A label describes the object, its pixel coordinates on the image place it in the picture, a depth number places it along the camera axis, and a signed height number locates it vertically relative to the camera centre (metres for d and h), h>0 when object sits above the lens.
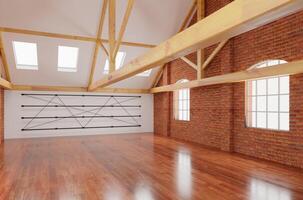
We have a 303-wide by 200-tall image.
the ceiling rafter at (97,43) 6.93 +1.82
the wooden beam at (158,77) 10.11 +0.99
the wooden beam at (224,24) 1.85 +0.70
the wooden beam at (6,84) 7.05 +0.47
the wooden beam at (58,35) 6.96 +1.95
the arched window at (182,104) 8.97 -0.16
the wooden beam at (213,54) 6.63 +1.31
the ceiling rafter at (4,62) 7.30 +1.20
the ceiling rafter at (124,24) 5.86 +1.92
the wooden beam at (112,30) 5.95 +1.71
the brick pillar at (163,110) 9.78 -0.42
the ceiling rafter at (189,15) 7.85 +2.81
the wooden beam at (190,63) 7.60 +1.22
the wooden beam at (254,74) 4.10 +0.53
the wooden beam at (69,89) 9.15 +0.42
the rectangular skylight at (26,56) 8.27 +1.52
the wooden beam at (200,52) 7.16 +1.44
